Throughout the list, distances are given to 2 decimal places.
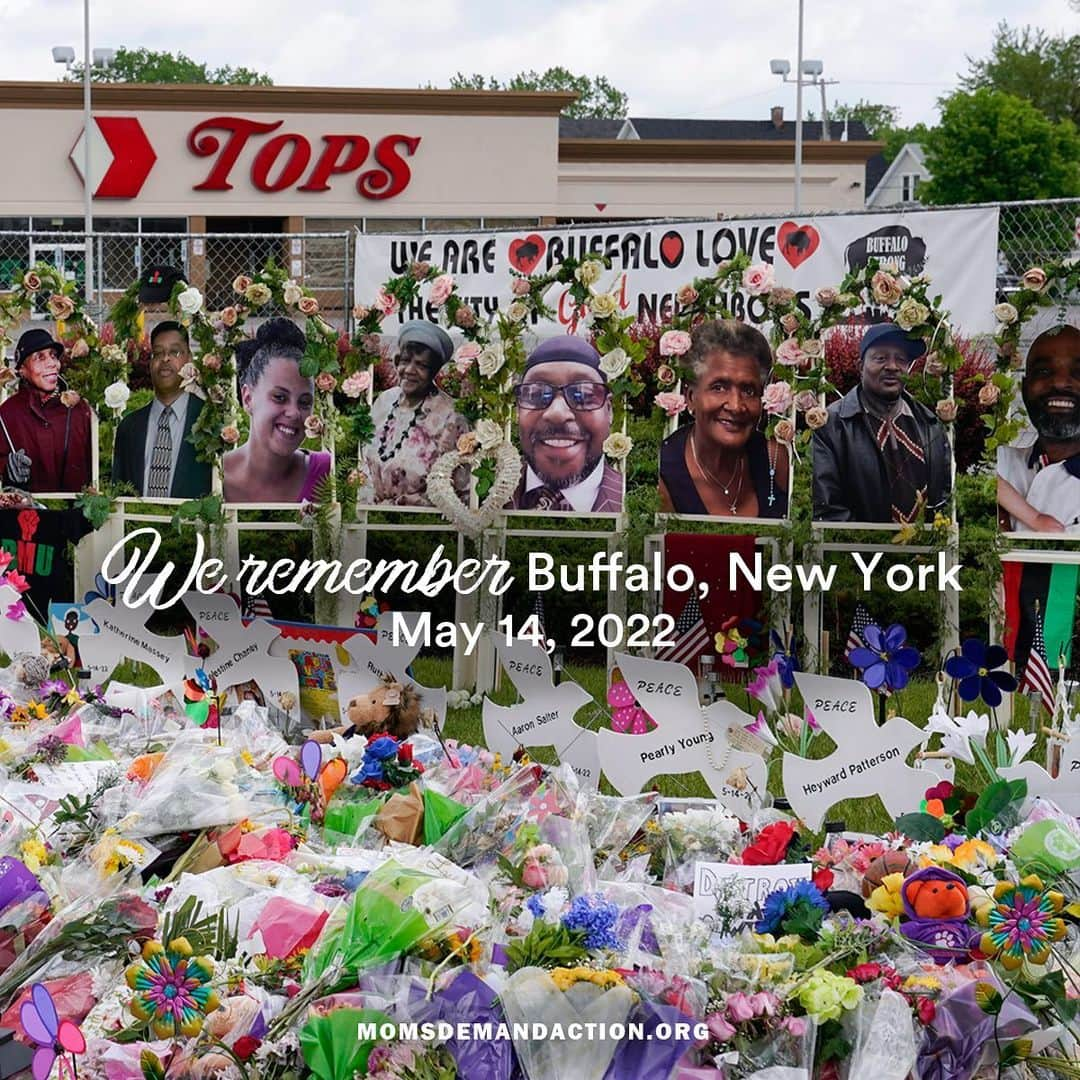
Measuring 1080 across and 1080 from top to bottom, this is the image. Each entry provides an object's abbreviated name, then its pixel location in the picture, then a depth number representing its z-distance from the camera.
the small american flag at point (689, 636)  7.34
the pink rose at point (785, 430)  7.04
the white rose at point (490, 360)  7.38
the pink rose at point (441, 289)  7.48
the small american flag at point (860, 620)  6.92
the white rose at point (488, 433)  7.39
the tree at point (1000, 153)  37.28
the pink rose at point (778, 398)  7.04
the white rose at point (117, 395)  8.04
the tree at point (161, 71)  62.96
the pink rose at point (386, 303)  7.68
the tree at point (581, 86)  61.72
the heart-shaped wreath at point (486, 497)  7.47
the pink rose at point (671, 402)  7.30
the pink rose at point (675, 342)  7.23
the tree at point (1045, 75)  45.19
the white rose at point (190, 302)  7.88
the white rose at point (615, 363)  7.24
